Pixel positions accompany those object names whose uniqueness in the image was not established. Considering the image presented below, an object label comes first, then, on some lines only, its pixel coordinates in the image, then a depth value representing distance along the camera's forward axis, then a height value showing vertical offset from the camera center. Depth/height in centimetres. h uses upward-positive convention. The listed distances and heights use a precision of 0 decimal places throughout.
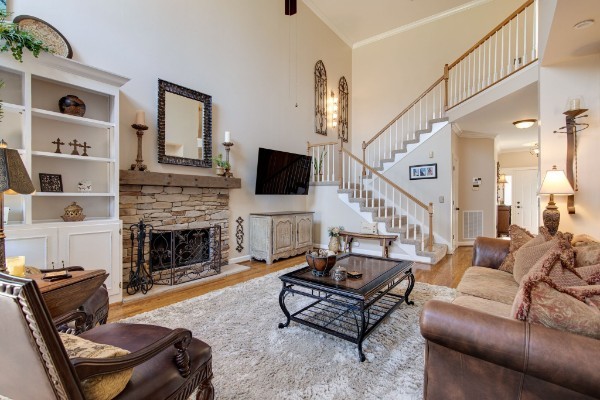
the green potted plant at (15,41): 229 +133
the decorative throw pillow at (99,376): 93 -61
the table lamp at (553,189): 311 +10
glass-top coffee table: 215 -80
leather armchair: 77 -52
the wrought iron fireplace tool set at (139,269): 335 -86
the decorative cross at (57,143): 294 +58
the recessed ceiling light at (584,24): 252 +160
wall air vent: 674 -60
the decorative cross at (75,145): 303 +58
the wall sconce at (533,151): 807 +139
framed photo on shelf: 281 +17
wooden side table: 146 -50
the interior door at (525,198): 855 +0
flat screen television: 512 +51
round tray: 268 +165
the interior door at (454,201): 598 -6
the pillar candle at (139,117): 343 +100
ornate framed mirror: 380 +105
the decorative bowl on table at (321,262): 252 -58
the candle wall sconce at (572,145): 320 +62
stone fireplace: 343 -12
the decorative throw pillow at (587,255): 188 -39
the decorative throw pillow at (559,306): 108 -44
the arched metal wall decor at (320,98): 690 +252
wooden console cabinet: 486 -67
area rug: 173 -117
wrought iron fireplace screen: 373 -81
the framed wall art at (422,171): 595 +58
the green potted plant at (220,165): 447 +54
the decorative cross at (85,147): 310 +58
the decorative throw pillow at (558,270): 155 -42
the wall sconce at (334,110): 746 +236
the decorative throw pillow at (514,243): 269 -44
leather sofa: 100 -63
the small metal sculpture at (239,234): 491 -64
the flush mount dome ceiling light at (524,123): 534 +146
